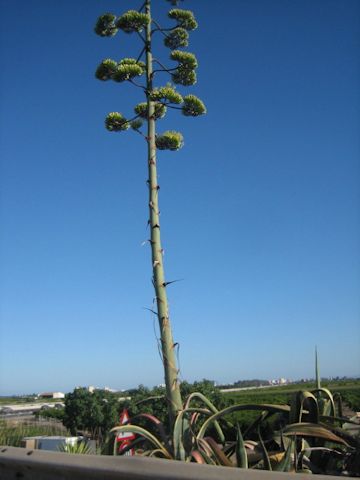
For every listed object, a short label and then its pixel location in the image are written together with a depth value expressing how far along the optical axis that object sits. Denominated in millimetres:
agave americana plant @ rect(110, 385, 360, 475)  2695
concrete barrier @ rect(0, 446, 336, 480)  1847
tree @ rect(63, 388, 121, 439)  32531
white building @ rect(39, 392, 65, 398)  184362
